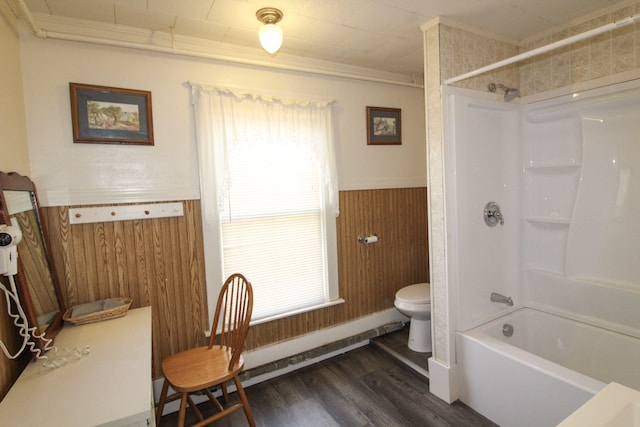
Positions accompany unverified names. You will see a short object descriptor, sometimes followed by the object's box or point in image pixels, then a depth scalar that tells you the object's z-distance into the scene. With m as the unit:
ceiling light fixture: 1.62
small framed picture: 2.66
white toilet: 2.41
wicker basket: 1.58
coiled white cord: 1.18
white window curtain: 2.04
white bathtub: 1.53
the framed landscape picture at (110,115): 1.74
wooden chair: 1.54
